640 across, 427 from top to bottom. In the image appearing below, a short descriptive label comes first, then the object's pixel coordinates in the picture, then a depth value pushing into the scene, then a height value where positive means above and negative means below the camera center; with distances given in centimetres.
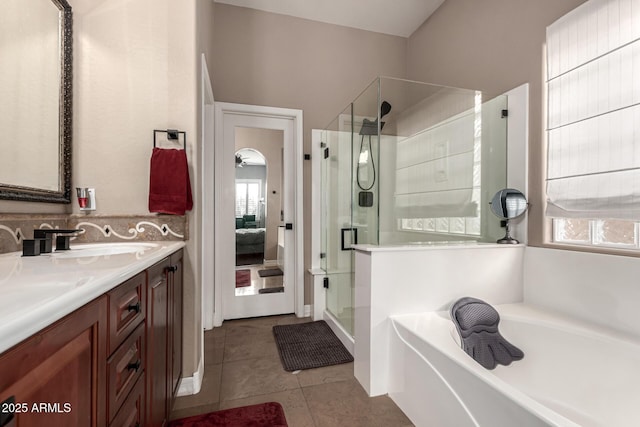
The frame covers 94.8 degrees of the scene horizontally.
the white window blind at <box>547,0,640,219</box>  142 +55
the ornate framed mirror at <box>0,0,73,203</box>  117 +50
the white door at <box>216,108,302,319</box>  289 -13
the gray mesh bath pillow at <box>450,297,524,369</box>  153 -64
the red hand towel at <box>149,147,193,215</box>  162 +16
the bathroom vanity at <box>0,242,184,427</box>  43 -27
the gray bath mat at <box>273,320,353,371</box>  212 -107
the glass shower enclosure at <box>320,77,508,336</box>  200 +36
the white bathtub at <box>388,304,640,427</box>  111 -72
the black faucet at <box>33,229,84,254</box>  113 -11
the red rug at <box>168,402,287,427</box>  150 -108
